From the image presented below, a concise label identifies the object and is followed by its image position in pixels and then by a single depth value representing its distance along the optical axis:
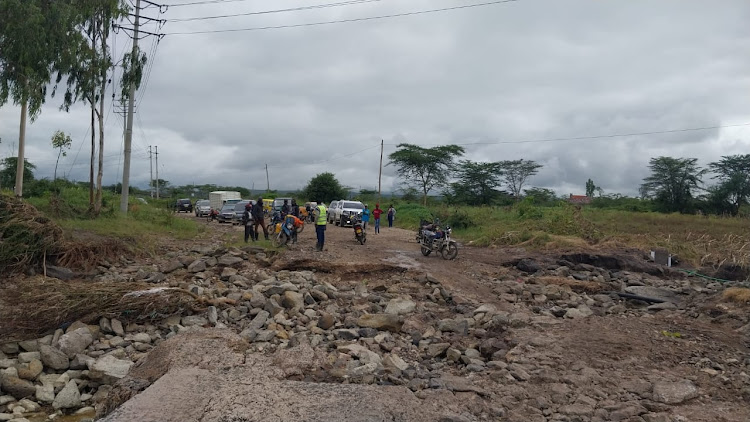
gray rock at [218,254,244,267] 11.14
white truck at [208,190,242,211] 39.12
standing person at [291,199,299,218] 20.23
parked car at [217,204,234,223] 29.83
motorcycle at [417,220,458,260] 14.54
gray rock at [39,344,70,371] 5.95
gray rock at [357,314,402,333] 7.12
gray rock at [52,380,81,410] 5.20
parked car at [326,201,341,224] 28.89
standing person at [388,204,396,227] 26.60
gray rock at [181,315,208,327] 7.31
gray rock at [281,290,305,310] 8.05
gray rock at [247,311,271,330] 6.99
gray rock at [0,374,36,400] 5.32
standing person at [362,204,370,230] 20.20
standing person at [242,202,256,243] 15.66
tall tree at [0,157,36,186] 36.86
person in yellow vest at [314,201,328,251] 13.91
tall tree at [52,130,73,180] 29.31
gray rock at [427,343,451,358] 6.30
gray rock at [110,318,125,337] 6.85
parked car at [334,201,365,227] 25.90
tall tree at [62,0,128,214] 17.88
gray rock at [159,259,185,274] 10.47
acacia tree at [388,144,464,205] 44.31
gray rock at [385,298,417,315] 8.30
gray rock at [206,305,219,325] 7.35
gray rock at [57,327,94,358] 6.19
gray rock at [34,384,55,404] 5.27
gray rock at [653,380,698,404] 4.71
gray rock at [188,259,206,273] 10.41
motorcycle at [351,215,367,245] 16.44
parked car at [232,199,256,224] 27.75
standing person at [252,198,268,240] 15.44
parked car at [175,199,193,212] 45.47
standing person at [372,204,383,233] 22.08
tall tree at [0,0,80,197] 13.90
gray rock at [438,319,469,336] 7.36
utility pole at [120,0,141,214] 21.36
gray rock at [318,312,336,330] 7.20
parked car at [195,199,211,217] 38.01
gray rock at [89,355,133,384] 5.59
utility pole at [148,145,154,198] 70.94
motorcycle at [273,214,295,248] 14.42
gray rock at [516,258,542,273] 13.47
